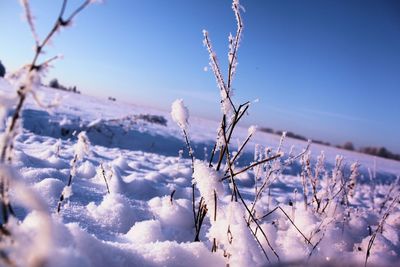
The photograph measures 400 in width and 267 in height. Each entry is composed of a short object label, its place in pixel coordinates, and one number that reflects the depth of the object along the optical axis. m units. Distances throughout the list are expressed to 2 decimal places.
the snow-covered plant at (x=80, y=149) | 1.27
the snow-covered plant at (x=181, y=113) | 1.42
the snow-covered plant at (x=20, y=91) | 0.63
